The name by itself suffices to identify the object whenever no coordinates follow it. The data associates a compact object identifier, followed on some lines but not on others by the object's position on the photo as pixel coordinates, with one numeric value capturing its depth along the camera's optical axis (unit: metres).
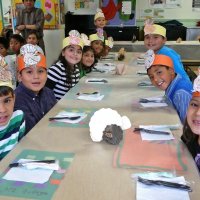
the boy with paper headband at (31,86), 1.83
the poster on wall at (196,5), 6.96
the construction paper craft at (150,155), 1.13
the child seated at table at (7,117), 1.45
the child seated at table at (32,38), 4.27
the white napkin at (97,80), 2.71
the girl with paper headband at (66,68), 2.73
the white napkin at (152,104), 1.93
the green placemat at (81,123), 1.58
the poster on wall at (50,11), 6.09
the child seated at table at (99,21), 4.79
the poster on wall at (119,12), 7.03
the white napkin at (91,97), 2.12
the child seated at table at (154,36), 3.42
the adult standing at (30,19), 4.90
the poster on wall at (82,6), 7.25
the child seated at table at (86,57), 3.26
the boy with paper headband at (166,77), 2.00
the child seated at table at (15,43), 4.04
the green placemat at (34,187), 0.92
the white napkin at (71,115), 1.63
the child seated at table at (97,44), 3.99
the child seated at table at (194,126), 1.30
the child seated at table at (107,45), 4.30
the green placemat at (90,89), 2.23
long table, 0.95
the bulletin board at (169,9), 7.00
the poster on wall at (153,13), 7.11
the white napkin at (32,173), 1.02
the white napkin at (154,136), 1.38
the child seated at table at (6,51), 3.54
